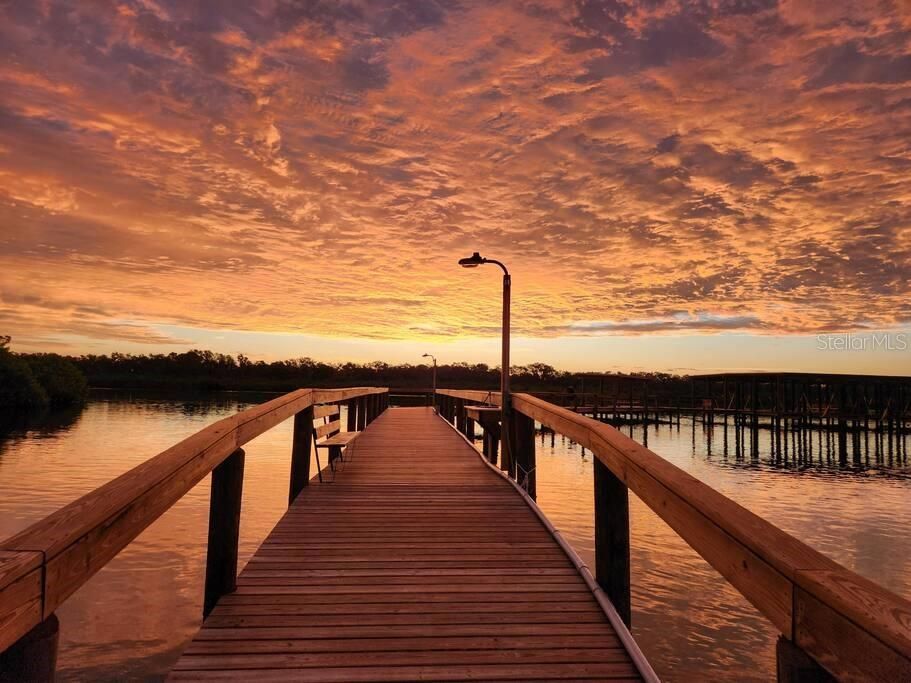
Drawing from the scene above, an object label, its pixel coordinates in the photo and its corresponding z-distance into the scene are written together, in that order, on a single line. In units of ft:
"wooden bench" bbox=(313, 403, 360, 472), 27.02
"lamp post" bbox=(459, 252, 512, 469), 30.63
